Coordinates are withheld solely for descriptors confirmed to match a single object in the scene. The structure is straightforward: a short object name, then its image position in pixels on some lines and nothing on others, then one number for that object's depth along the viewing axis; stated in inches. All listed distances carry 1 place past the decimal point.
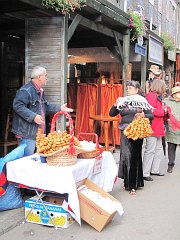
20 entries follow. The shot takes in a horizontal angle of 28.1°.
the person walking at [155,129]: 256.2
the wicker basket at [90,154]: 184.1
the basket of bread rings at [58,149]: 164.1
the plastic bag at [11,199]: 178.5
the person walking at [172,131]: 283.0
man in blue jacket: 199.6
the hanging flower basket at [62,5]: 210.3
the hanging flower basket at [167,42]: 521.0
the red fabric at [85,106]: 368.5
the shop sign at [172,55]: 553.5
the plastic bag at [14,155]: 177.9
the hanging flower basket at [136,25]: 346.6
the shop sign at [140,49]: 377.8
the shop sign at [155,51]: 432.0
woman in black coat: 224.1
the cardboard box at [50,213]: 165.8
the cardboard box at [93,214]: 161.9
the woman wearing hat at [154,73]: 354.3
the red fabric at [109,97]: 364.5
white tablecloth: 156.2
